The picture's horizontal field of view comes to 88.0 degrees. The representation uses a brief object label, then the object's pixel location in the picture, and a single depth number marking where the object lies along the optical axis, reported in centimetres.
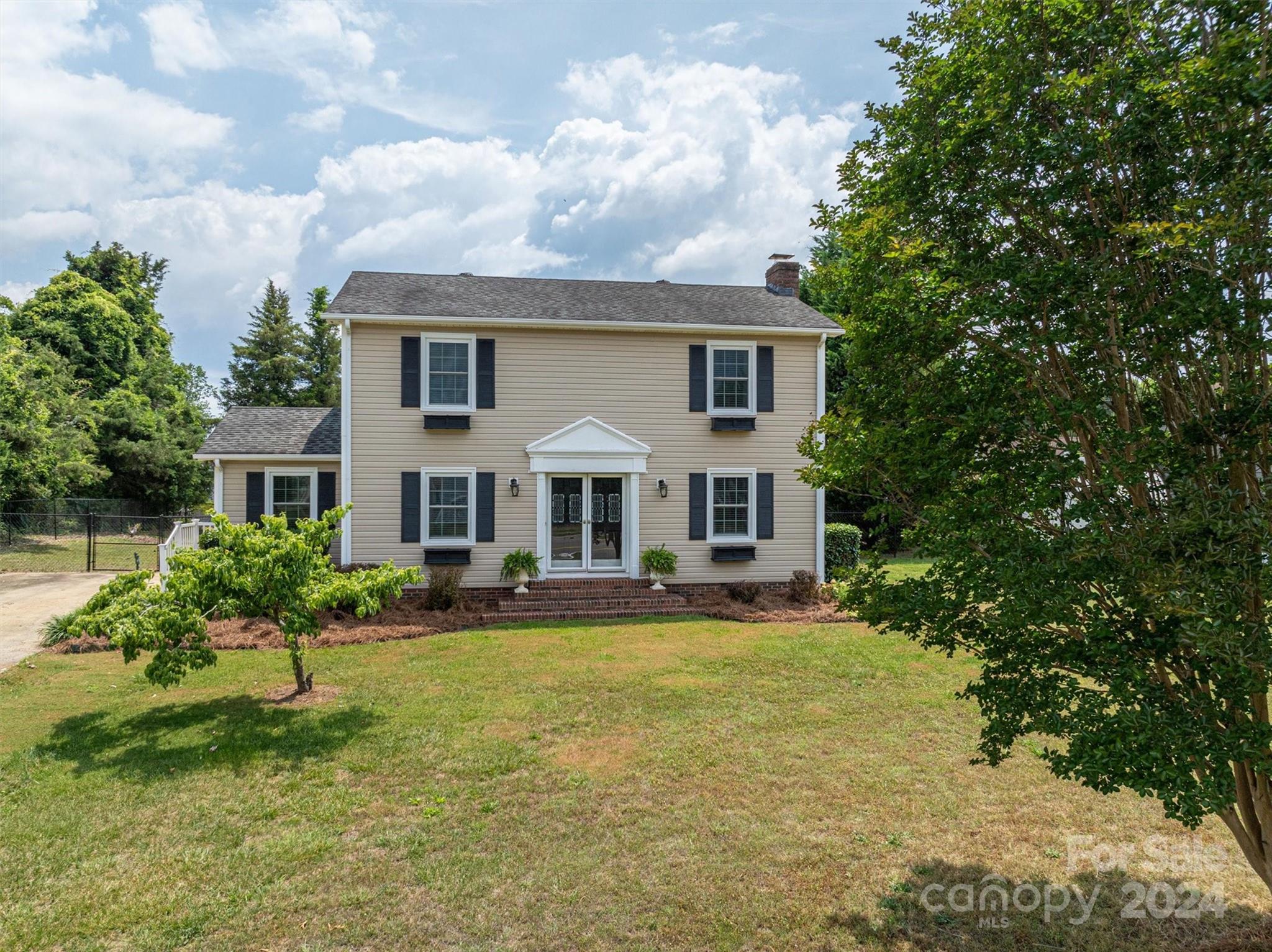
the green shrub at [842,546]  1875
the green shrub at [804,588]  1380
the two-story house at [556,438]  1358
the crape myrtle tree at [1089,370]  271
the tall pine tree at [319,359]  3722
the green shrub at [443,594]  1280
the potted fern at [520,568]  1347
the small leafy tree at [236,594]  673
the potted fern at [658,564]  1390
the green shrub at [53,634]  1014
